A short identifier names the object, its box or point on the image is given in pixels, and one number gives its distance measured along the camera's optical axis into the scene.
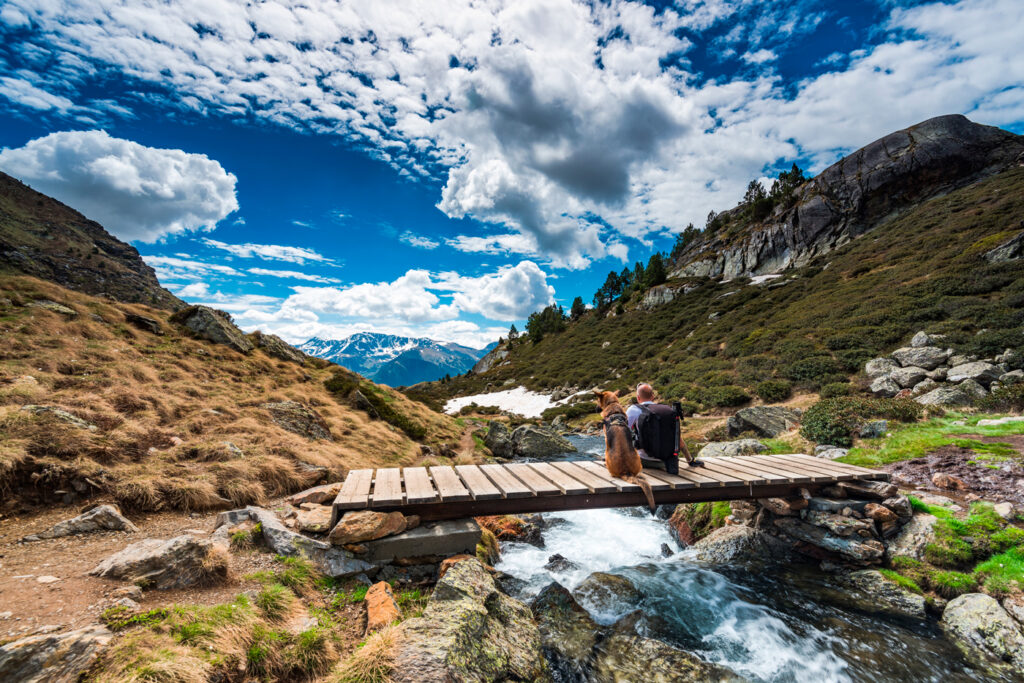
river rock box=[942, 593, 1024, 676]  4.62
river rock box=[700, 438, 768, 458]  12.10
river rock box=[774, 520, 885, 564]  6.54
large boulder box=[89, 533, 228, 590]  3.96
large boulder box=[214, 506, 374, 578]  4.99
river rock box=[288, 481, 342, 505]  6.64
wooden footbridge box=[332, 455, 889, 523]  5.87
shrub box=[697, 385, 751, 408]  21.25
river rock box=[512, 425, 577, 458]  18.62
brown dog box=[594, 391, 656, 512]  6.91
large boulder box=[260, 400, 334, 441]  10.32
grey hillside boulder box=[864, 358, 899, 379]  16.06
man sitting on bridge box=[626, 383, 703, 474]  7.19
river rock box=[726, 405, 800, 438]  14.53
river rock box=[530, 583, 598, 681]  4.73
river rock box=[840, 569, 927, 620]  5.66
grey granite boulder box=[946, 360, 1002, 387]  12.56
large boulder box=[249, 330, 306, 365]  17.31
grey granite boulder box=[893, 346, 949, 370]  15.12
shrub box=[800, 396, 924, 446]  11.46
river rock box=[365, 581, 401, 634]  4.19
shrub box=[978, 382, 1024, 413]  10.98
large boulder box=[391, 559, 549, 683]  3.39
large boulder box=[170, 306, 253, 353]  15.23
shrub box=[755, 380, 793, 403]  19.44
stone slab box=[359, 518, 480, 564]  5.35
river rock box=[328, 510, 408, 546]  5.15
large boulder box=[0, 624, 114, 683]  2.50
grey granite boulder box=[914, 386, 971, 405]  11.89
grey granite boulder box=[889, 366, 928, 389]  14.30
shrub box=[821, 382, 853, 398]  16.11
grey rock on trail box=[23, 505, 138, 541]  4.66
